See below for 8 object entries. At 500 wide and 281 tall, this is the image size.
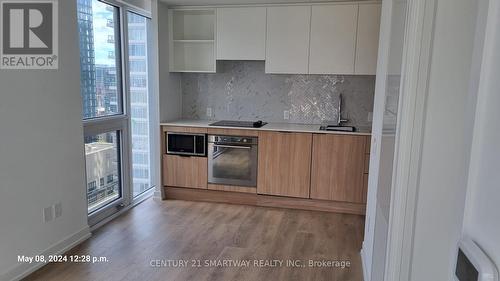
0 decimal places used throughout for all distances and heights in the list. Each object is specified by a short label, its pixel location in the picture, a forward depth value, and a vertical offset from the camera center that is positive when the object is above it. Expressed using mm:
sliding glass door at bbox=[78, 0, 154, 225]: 3438 -148
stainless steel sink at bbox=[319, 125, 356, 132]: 4000 -395
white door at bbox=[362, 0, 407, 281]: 1668 -234
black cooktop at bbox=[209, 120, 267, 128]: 4199 -397
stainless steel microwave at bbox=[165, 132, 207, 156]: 4261 -651
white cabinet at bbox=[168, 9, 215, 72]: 4473 +589
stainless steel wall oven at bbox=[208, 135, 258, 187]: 4156 -817
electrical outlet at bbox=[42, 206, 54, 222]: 2785 -1003
